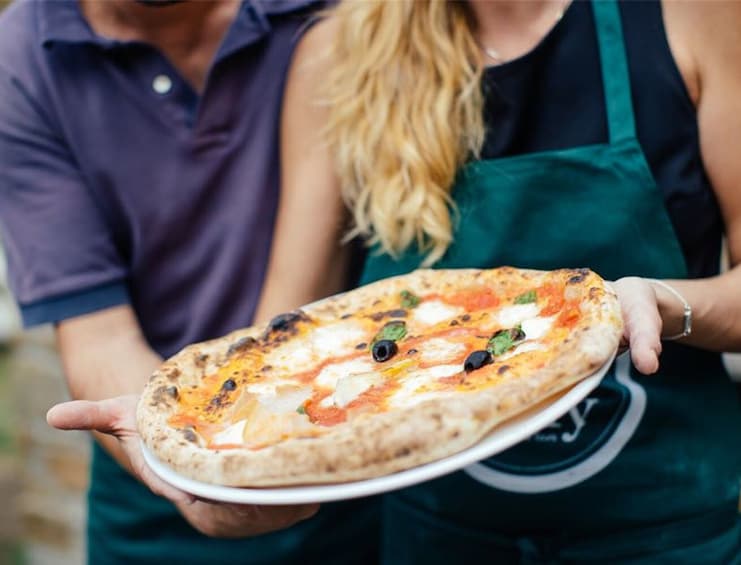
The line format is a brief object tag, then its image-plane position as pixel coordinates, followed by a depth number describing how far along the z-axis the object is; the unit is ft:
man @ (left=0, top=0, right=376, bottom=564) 5.99
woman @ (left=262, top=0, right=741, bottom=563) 5.15
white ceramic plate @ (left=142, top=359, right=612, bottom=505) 3.58
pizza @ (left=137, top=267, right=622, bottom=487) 3.69
